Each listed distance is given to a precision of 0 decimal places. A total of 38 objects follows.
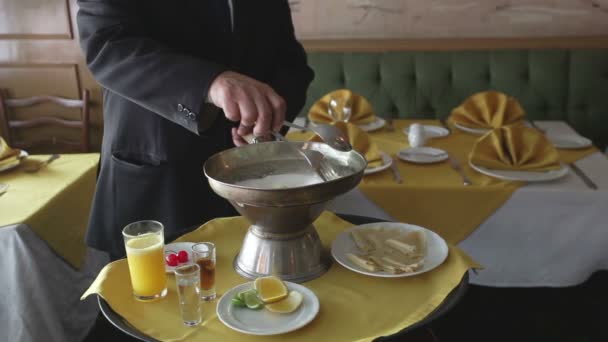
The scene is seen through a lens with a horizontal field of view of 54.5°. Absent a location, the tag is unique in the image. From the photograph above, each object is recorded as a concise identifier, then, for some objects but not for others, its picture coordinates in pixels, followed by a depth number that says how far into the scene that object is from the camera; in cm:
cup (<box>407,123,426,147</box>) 190
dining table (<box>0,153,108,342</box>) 153
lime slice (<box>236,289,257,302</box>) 87
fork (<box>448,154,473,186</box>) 157
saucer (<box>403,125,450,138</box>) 204
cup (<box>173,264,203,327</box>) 84
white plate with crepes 95
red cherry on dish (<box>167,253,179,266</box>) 100
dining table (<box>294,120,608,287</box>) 150
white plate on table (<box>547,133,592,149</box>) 187
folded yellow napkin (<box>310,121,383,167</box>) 169
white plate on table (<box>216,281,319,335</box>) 80
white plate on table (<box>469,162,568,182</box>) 156
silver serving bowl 85
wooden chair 300
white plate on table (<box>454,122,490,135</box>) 206
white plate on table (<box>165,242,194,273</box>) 103
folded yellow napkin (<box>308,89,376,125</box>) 216
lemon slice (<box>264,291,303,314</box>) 84
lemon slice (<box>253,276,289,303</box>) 85
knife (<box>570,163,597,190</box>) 152
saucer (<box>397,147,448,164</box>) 172
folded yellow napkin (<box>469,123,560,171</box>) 164
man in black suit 109
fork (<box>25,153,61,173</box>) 191
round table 79
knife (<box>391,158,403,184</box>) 159
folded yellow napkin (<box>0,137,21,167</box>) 193
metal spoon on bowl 103
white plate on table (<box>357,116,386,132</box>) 212
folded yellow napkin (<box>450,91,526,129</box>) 210
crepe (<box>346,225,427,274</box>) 96
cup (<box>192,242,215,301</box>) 91
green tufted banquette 271
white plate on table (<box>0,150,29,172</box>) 188
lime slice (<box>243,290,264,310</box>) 85
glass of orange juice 90
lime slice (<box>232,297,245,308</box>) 86
